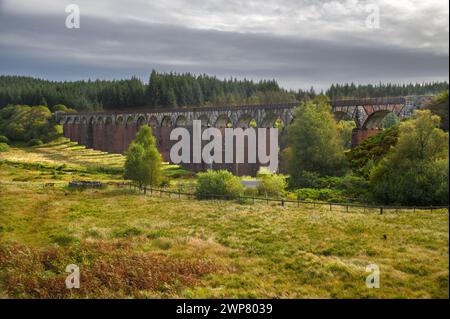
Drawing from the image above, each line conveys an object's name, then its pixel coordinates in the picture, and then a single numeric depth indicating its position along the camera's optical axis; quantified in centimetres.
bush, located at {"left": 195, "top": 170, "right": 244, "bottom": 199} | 4056
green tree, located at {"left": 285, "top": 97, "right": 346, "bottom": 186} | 4578
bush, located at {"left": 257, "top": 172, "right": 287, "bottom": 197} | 4162
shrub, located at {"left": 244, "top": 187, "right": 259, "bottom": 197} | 4200
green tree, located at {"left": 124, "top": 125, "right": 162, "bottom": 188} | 4944
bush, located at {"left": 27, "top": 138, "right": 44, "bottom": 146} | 11734
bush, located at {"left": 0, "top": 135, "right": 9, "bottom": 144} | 11358
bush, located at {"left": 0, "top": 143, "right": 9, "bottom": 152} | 10000
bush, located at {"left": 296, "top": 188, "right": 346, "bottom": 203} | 3719
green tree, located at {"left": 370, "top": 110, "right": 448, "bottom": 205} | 3100
